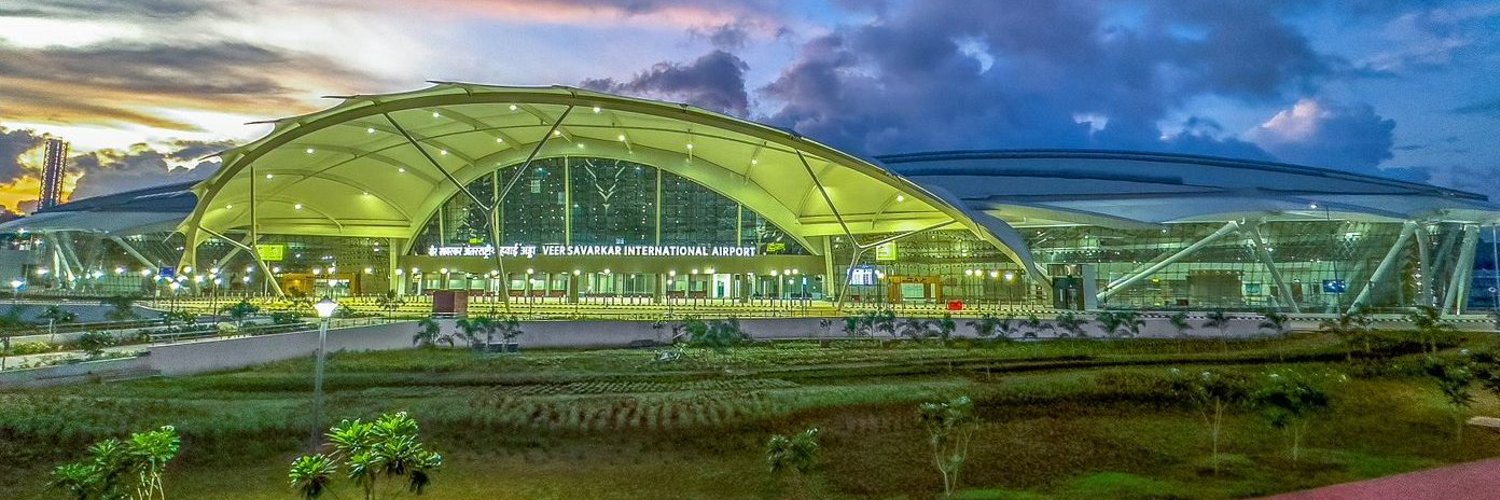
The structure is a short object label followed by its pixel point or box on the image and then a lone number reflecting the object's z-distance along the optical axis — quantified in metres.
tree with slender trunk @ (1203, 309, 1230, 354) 31.05
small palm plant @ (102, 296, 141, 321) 32.72
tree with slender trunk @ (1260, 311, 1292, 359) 31.11
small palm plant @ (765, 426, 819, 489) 11.48
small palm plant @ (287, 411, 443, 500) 8.69
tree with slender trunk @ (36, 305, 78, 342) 31.02
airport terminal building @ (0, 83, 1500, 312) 41.09
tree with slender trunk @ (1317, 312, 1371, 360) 27.84
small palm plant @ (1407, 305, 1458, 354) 27.08
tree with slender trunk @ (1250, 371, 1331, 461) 14.72
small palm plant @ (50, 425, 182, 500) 8.56
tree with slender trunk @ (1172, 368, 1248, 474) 15.66
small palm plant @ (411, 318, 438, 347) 29.95
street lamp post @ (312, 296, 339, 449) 13.79
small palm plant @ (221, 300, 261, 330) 28.29
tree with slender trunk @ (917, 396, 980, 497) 12.57
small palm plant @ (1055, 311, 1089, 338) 31.33
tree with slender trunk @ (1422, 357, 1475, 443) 16.92
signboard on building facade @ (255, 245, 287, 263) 61.25
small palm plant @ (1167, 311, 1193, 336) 31.47
